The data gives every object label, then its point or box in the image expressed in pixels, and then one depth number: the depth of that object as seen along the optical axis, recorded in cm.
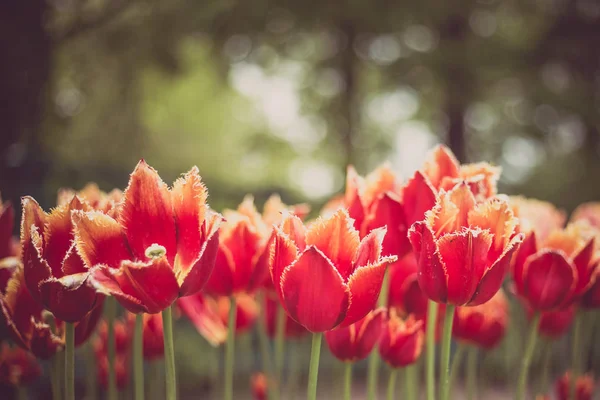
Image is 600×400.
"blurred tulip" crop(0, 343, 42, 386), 111
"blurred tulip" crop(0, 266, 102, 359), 96
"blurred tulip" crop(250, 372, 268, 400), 139
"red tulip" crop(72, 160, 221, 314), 90
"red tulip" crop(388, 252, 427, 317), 109
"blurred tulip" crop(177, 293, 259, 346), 110
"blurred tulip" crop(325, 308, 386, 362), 99
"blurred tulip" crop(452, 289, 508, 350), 119
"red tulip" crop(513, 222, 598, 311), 101
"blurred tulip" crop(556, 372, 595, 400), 125
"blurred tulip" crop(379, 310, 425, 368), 105
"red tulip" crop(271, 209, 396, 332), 92
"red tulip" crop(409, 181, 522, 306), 93
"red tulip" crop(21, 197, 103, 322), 91
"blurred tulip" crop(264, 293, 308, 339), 125
